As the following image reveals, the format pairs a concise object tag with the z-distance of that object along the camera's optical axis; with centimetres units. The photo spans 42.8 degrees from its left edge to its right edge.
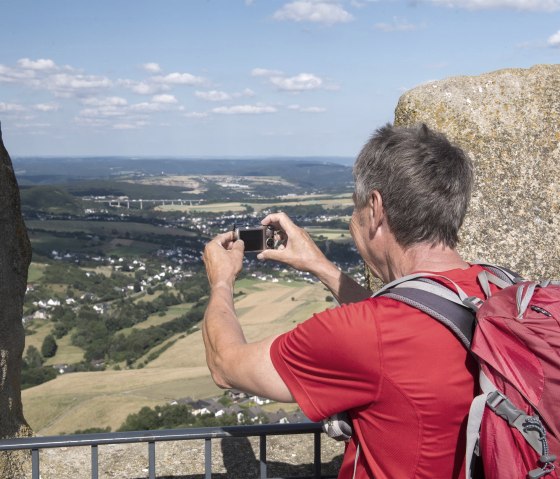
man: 234
